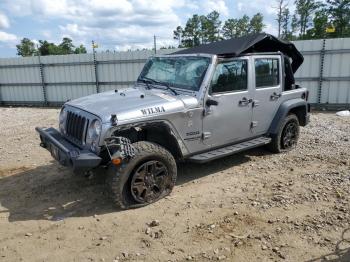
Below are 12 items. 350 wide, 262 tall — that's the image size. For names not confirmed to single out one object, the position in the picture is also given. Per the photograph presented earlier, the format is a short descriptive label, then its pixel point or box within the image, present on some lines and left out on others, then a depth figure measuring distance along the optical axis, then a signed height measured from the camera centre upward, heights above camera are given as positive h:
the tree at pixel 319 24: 33.58 +3.26
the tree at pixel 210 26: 54.54 +5.60
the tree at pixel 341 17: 32.84 +3.89
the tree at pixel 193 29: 55.75 +5.16
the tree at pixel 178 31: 53.80 +4.75
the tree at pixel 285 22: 28.69 +3.40
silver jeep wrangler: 4.20 -0.80
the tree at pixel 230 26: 54.03 +5.24
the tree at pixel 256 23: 49.66 +5.31
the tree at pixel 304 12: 38.33 +5.24
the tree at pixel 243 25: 52.40 +5.31
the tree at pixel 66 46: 49.22 +2.67
